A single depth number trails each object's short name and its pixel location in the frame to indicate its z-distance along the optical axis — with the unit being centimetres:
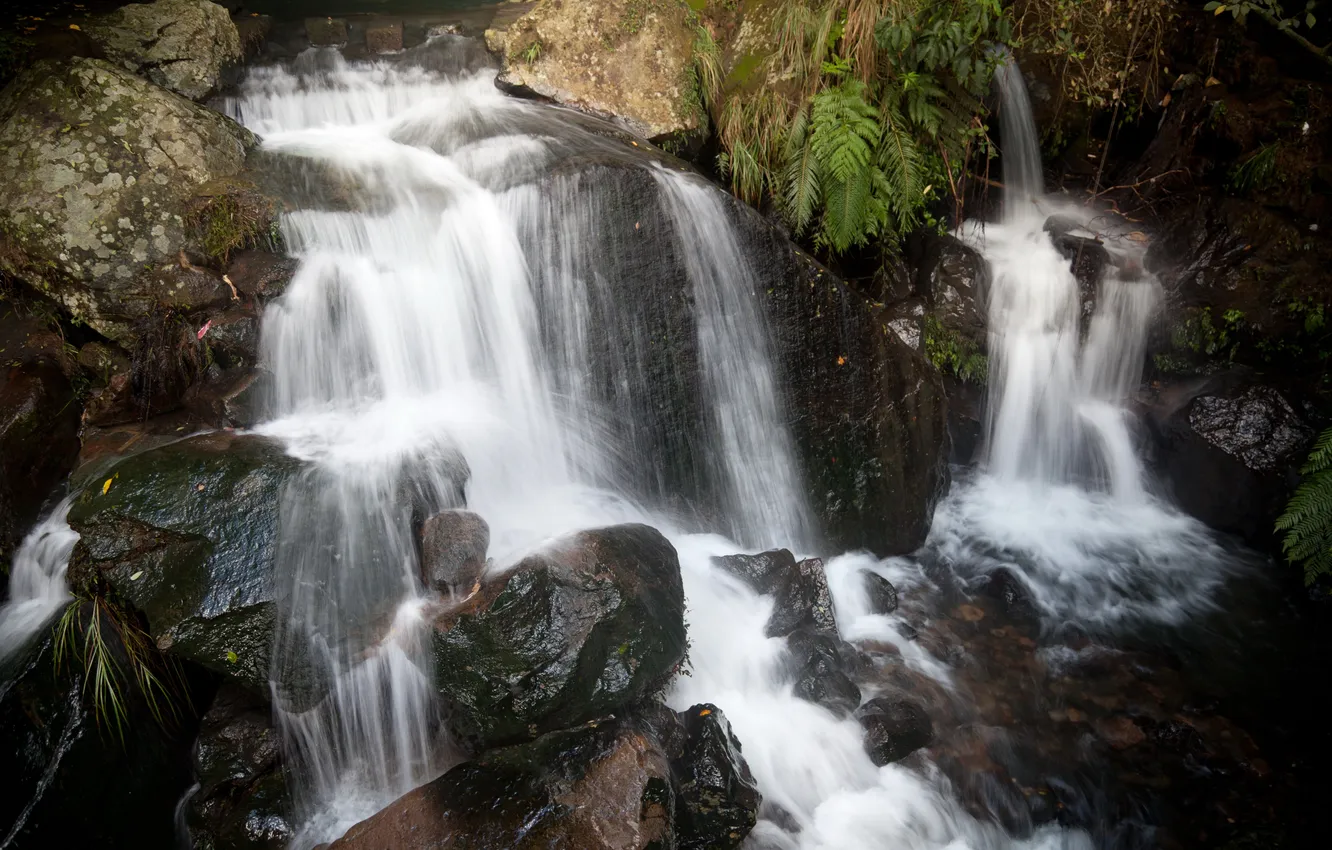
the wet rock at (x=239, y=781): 338
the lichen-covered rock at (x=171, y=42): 582
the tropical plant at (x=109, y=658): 348
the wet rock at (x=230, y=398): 437
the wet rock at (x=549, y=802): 298
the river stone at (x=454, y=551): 364
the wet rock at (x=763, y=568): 477
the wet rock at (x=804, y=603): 459
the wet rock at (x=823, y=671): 426
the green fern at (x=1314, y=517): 486
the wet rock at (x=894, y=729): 405
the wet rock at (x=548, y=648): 332
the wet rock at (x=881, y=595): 512
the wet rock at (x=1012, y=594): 520
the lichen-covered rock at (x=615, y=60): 641
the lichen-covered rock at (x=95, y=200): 464
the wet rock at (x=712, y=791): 334
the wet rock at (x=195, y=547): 340
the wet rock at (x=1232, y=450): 544
